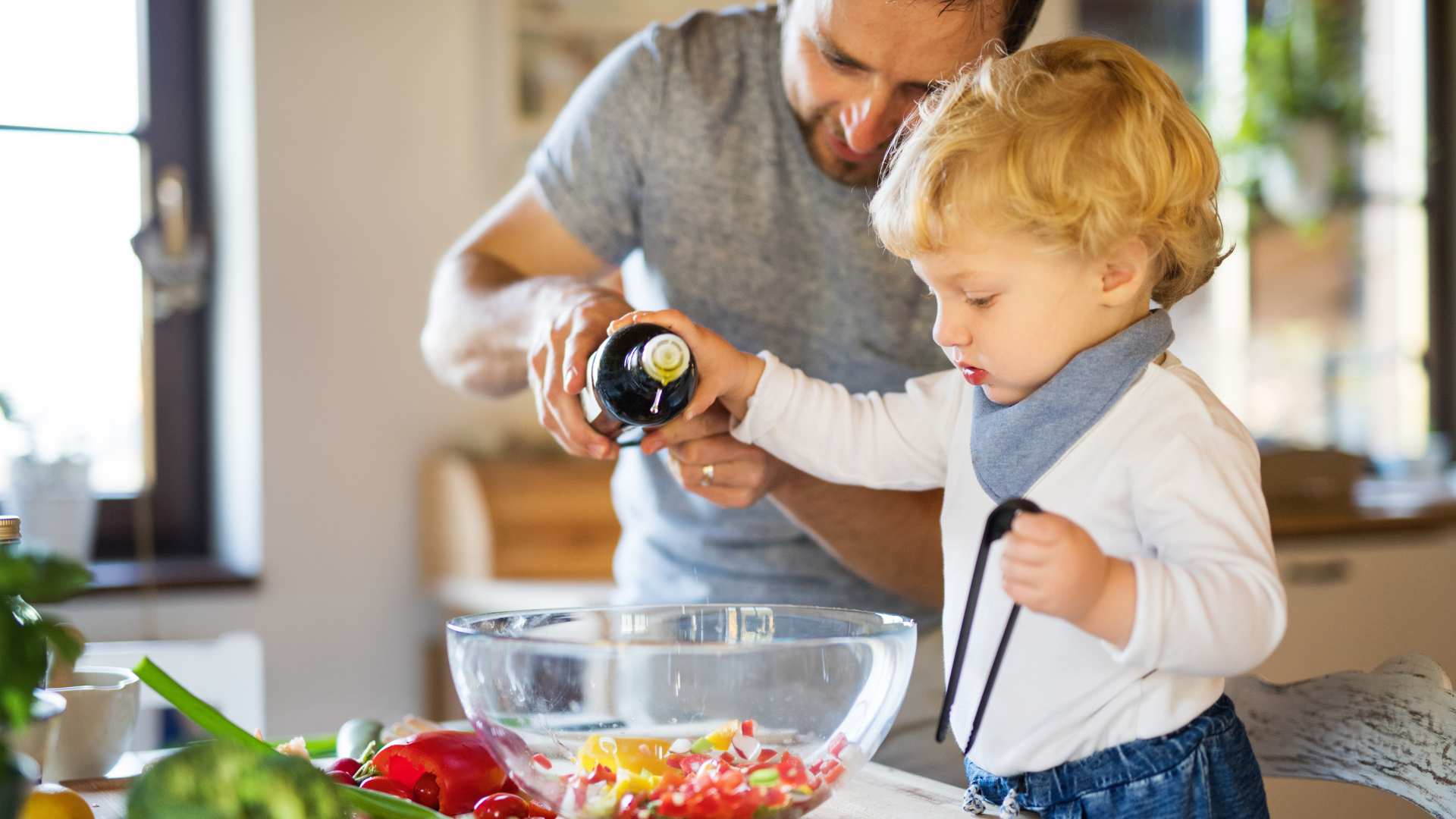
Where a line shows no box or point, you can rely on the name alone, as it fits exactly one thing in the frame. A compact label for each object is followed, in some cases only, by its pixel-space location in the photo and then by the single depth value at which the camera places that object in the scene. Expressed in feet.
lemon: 2.33
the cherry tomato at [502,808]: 2.62
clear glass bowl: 2.25
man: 4.37
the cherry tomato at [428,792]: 2.74
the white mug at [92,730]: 3.01
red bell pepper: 2.75
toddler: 2.58
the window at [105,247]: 8.37
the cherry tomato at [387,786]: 2.70
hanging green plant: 11.53
